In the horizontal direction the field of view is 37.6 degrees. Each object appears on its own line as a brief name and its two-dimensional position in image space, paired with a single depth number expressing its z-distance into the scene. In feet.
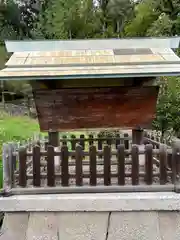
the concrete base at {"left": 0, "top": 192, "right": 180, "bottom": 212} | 8.24
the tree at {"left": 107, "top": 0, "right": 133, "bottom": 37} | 64.98
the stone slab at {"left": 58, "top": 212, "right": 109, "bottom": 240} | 8.28
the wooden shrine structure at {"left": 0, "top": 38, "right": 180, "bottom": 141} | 9.64
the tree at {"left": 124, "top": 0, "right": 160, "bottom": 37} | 54.13
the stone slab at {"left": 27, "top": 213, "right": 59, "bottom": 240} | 8.28
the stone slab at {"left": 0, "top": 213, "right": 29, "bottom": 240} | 8.29
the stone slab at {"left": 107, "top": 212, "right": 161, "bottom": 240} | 8.28
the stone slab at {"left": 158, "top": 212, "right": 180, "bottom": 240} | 8.32
